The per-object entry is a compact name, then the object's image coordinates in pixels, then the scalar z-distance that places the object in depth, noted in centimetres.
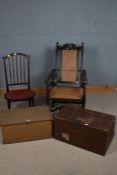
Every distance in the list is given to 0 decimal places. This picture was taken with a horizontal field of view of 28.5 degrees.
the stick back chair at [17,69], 378
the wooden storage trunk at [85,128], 245
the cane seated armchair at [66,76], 317
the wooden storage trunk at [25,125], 262
